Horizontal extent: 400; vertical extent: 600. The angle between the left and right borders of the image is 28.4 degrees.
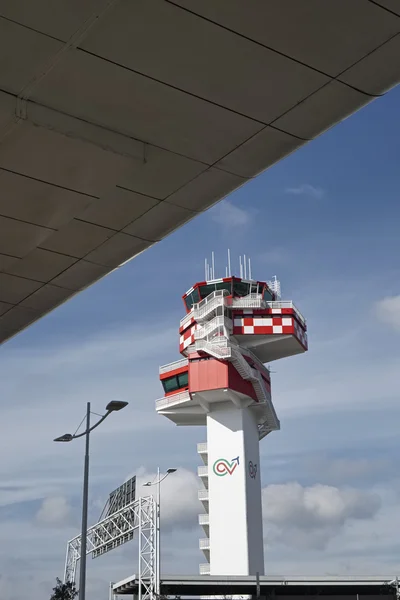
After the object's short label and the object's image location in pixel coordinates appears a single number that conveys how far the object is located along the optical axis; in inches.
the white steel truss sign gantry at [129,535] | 1723.7
